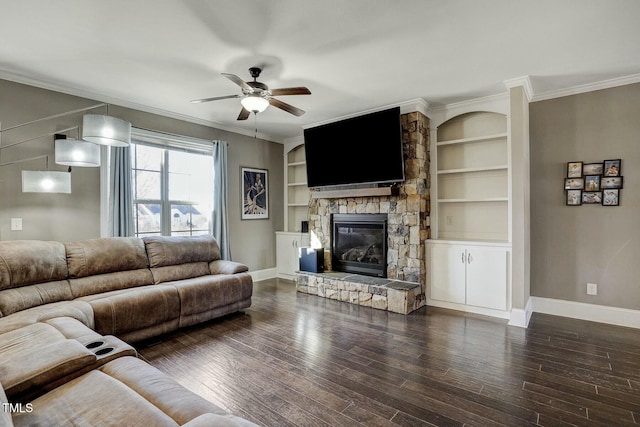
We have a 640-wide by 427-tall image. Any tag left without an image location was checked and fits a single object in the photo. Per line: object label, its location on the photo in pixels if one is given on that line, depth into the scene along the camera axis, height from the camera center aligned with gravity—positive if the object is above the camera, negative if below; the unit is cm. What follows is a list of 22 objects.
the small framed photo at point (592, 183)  366 +35
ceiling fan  300 +119
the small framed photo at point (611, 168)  355 +51
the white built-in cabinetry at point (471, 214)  392 -1
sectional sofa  135 -79
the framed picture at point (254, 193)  572 +42
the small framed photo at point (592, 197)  364 +18
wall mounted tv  427 +95
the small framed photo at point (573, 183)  374 +35
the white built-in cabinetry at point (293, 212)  599 +6
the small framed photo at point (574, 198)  376 +18
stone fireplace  436 +7
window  448 +41
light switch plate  337 -7
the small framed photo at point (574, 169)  375 +52
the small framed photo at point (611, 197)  355 +17
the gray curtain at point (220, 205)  513 +17
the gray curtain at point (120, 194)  398 +28
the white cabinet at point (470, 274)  383 -78
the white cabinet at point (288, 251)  591 -70
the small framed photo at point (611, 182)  354 +35
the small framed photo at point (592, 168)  364 +52
